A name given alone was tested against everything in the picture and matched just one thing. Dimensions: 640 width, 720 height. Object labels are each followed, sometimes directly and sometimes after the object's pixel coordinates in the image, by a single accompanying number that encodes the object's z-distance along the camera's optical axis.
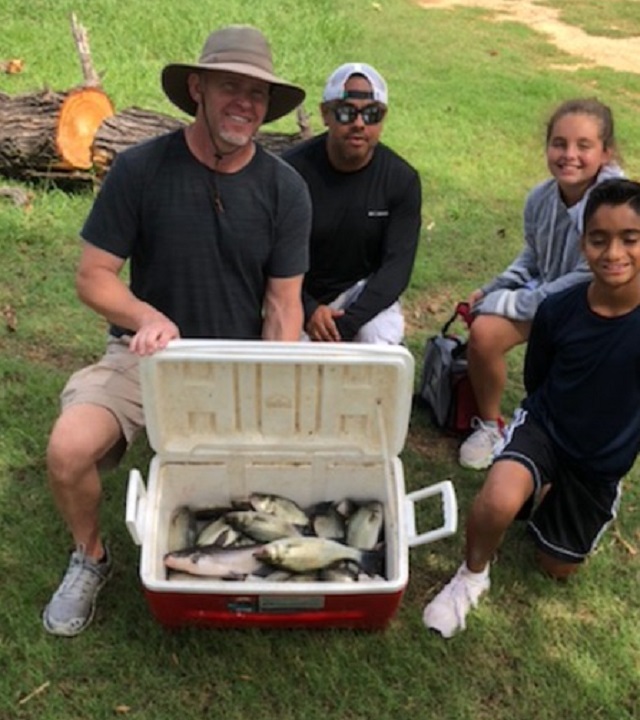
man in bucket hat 2.83
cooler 2.56
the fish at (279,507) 3.01
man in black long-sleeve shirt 3.81
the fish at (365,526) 2.93
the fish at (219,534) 2.87
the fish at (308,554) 2.72
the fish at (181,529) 2.93
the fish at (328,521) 2.99
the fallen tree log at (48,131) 6.15
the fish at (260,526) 2.90
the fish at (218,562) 2.71
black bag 3.95
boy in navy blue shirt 2.79
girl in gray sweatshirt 3.53
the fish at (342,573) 2.73
